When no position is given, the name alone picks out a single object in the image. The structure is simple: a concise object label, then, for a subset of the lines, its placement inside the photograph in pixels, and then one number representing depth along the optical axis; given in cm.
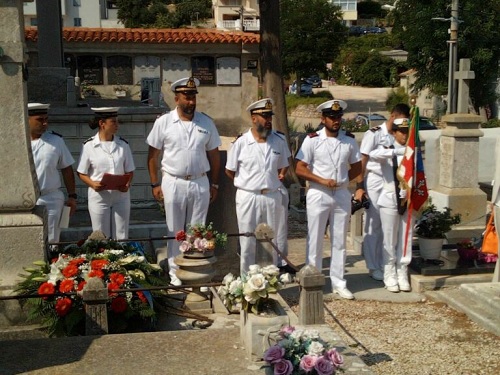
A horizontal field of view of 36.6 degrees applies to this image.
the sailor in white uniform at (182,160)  777
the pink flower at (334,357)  452
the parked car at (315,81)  5325
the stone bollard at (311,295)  550
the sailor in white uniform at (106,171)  795
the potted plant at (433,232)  891
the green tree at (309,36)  4416
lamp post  2424
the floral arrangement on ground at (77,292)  593
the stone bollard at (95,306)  555
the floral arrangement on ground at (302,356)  445
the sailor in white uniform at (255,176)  794
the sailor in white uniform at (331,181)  805
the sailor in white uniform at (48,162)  770
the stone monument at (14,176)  626
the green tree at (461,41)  3136
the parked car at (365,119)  2737
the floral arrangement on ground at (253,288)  516
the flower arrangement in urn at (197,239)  686
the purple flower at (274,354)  449
